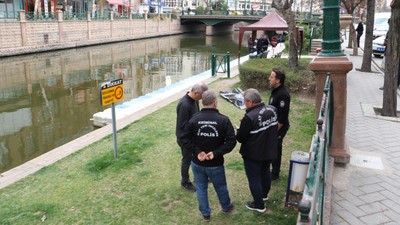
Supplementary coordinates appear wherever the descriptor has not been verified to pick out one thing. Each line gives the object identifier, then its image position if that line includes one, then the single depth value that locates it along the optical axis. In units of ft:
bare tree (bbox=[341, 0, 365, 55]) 72.33
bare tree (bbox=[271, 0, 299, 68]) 45.22
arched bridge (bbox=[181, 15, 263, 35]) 186.19
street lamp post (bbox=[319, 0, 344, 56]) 18.30
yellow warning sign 21.11
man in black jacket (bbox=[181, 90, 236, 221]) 13.62
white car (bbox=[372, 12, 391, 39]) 92.89
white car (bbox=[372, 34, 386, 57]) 68.81
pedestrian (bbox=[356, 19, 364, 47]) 83.77
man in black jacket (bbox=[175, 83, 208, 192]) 16.08
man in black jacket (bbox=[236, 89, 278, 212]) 14.01
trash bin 14.41
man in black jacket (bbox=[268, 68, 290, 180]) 16.75
